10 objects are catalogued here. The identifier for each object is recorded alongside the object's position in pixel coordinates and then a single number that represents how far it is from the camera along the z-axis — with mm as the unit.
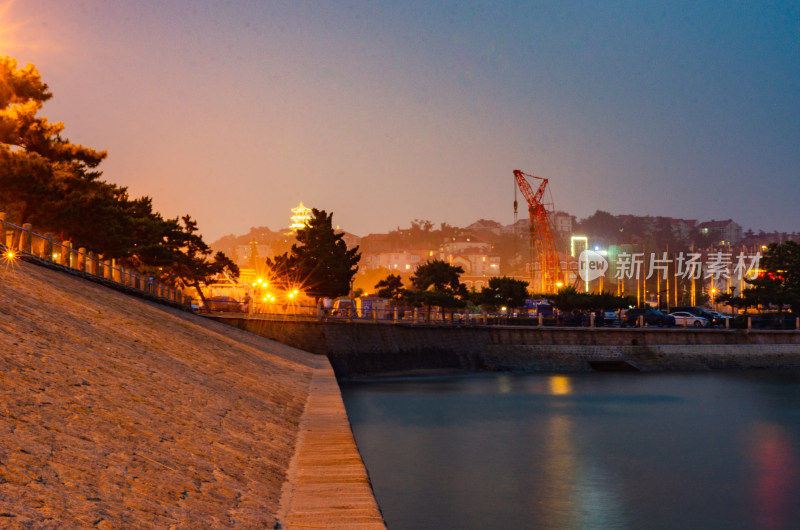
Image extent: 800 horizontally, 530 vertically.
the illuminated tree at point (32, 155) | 40000
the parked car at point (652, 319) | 72500
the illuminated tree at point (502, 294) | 102188
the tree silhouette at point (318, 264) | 83625
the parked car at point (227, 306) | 63250
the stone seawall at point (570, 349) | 57209
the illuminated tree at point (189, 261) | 61062
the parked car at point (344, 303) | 74088
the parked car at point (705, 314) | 75812
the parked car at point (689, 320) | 74500
